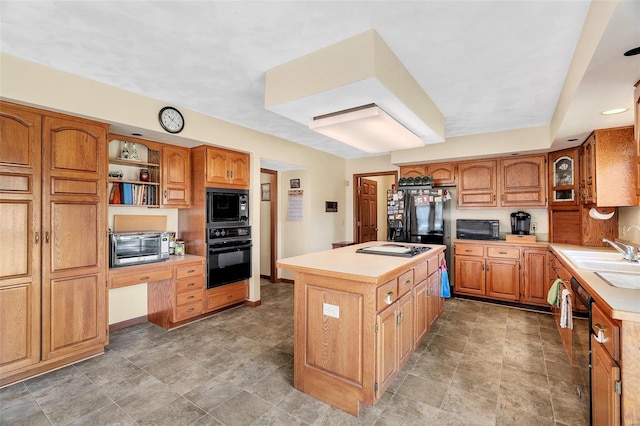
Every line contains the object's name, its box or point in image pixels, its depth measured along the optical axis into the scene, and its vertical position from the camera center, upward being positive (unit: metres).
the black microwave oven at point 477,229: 4.39 -0.23
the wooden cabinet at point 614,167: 2.74 +0.45
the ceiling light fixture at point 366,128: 2.24 +0.74
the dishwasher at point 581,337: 1.77 -1.26
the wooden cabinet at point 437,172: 4.66 +0.71
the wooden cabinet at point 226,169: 3.62 +0.62
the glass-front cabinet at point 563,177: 3.74 +0.49
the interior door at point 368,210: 6.14 +0.10
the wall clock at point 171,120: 3.07 +1.05
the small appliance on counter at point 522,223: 4.25 -0.13
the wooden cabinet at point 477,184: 4.38 +0.48
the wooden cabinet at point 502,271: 3.91 -0.81
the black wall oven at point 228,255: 3.65 -0.52
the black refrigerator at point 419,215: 4.59 -0.01
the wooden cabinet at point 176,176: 3.47 +0.49
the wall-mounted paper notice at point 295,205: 5.33 +0.19
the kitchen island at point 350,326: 1.84 -0.76
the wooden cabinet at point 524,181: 4.05 +0.47
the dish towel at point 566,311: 2.31 -0.78
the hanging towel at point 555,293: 2.65 -0.73
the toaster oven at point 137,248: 2.94 -0.34
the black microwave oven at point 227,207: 3.64 +0.11
